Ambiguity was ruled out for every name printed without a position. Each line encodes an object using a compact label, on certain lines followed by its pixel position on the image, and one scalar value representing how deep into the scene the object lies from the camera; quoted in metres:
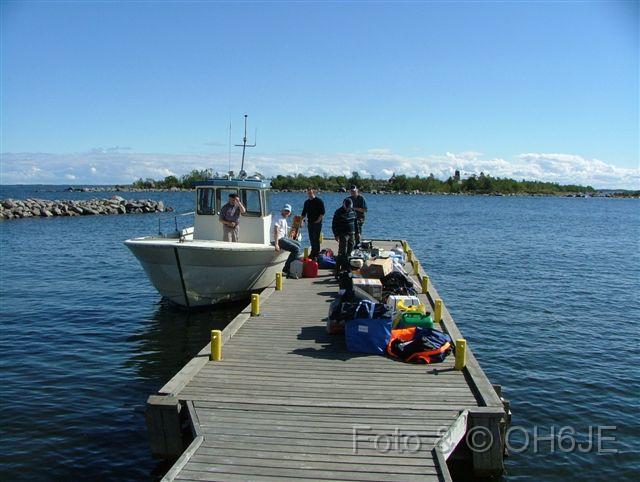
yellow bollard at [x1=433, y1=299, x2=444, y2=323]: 10.77
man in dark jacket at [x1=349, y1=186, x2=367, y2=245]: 16.17
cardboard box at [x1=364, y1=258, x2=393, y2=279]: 12.92
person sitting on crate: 15.29
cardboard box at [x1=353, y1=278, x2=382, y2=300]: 11.30
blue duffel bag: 9.03
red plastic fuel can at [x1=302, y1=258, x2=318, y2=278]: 15.55
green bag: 9.49
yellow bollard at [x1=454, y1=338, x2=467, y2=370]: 8.29
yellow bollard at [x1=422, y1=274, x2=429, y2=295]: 13.36
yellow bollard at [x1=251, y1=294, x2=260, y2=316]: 11.46
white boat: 13.80
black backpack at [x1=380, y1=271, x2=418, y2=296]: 12.28
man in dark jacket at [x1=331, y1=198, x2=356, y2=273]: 14.24
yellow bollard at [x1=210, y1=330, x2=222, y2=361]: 8.76
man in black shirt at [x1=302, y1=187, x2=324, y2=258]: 15.70
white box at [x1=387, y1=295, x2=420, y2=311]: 10.83
